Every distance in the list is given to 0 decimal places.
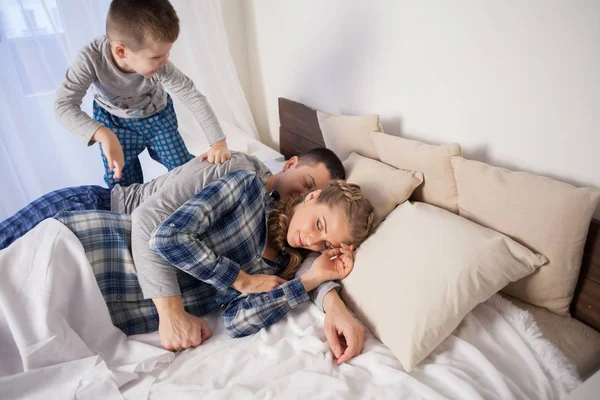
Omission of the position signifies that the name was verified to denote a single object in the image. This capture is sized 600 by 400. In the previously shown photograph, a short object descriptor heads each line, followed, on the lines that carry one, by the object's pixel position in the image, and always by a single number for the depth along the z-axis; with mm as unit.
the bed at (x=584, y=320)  1013
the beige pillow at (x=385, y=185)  1361
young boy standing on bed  1296
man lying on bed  1125
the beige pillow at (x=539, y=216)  995
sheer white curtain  1872
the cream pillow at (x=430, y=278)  1010
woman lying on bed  1148
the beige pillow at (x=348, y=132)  1595
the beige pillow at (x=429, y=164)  1285
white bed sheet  938
